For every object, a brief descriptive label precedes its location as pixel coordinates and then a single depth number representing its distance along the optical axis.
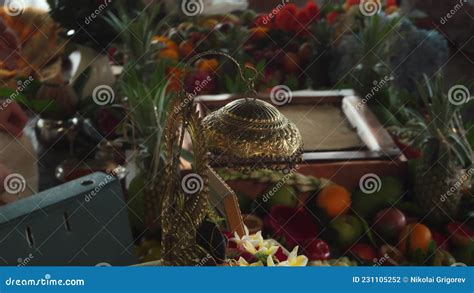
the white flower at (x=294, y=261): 1.25
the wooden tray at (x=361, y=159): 1.93
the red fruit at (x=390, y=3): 3.11
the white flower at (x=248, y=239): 1.29
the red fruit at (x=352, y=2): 3.10
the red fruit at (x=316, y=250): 1.66
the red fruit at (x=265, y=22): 2.99
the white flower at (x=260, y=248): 1.25
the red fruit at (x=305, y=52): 2.82
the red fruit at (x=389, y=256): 1.71
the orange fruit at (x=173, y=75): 2.20
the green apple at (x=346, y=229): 1.76
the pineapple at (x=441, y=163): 1.87
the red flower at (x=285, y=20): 2.99
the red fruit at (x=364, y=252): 1.74
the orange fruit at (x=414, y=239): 1.75
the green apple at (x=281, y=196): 1.85
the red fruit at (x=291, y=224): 1.72
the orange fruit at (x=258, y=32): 2.89
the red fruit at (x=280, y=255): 1.35
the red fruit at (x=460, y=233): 1.80
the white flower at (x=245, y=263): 1.26
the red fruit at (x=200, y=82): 2.41
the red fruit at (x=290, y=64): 2.72
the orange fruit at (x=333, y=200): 1.84
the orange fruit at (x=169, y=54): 2.59
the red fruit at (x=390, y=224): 1.80
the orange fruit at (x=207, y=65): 2.57
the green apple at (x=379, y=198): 1.86
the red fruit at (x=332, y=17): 3.00
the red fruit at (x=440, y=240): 1.78
